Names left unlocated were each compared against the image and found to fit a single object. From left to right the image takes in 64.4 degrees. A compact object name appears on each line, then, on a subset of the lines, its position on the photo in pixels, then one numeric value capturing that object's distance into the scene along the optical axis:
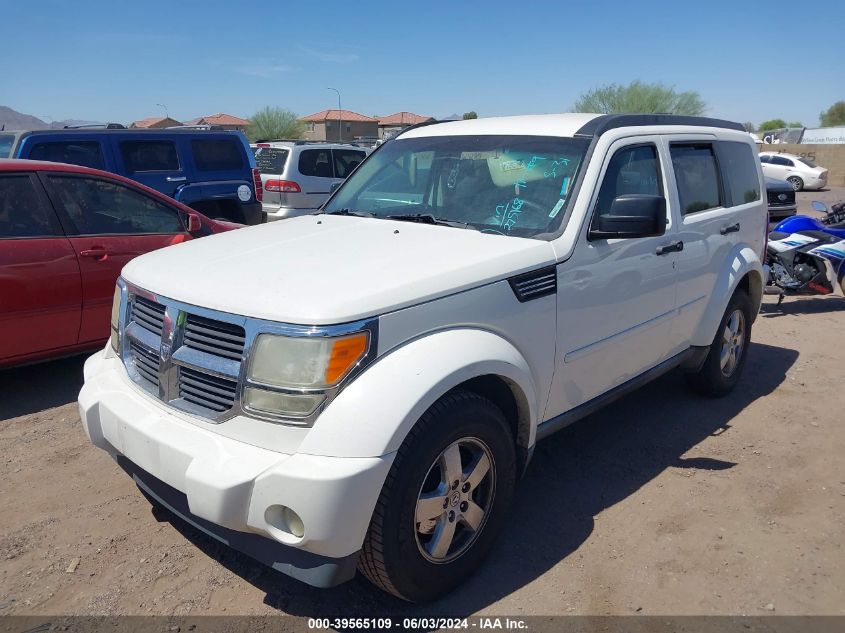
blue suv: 7.83
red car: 4.55
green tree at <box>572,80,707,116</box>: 39.91
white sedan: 27.41
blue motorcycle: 7.67
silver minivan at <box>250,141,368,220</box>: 12.00
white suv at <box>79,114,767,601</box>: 2.30
